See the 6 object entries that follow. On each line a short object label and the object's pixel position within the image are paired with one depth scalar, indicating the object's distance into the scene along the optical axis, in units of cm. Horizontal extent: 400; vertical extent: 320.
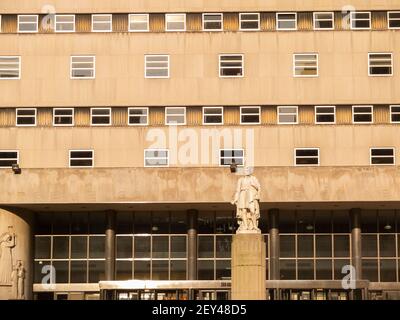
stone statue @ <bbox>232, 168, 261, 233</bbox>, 3512
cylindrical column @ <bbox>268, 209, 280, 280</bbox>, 4962
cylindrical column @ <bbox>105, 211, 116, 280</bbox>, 4966
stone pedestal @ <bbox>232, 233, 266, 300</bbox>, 3459
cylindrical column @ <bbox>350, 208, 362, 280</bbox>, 4938
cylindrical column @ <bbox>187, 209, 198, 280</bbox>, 4969
